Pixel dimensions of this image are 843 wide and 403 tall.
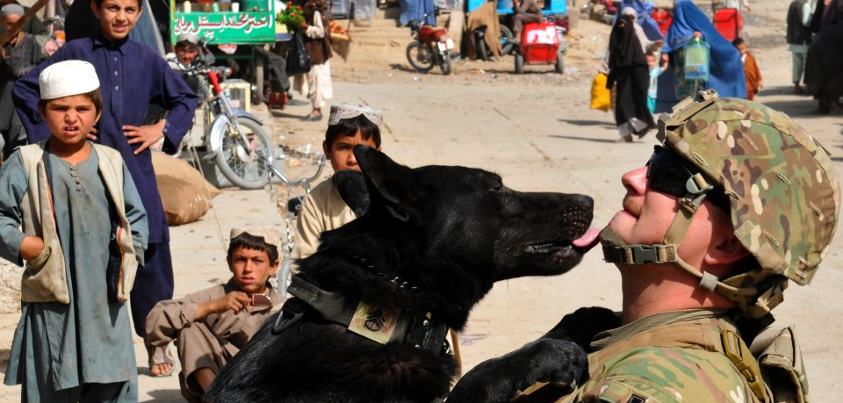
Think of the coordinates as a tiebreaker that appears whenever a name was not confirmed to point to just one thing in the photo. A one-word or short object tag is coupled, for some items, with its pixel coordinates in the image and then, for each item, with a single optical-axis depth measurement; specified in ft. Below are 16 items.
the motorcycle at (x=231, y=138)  41.98
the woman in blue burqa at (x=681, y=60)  64.64
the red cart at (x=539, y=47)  88.63
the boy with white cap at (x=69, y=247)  16.99
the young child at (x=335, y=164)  17.15
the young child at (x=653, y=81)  65.46
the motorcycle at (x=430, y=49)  87.76
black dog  9.89
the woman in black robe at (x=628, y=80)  57.21
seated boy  18.42
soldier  9.01
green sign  56.59
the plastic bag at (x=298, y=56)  63.98
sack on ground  34.96
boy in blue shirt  19.70
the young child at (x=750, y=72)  69.92
